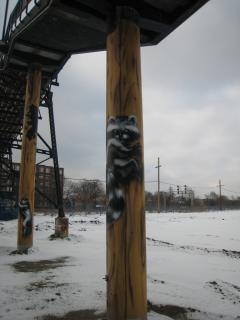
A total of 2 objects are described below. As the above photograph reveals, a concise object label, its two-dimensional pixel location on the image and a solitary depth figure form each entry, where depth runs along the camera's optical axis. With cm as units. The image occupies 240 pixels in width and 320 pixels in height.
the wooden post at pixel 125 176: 437
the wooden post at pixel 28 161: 1036
